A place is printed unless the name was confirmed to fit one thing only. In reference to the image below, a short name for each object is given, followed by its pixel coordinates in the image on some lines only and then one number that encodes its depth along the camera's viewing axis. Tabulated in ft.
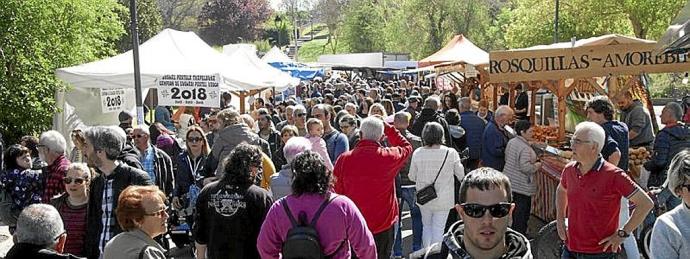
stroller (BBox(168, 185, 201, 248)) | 25.38
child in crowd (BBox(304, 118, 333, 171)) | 25.31
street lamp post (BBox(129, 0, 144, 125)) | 36.10
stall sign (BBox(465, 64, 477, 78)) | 59.52
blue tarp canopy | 90.37
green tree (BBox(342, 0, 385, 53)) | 231.50
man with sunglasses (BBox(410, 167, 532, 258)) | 9.64
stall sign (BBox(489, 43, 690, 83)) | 28.81
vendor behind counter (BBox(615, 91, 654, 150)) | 31.19
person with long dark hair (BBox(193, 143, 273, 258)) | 16.57
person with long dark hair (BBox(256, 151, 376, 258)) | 14.70
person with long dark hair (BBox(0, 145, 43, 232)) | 21.80
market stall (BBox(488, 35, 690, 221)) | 28.73
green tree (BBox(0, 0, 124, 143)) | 36.96
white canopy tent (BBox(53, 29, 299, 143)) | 38.37
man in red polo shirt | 16.25
